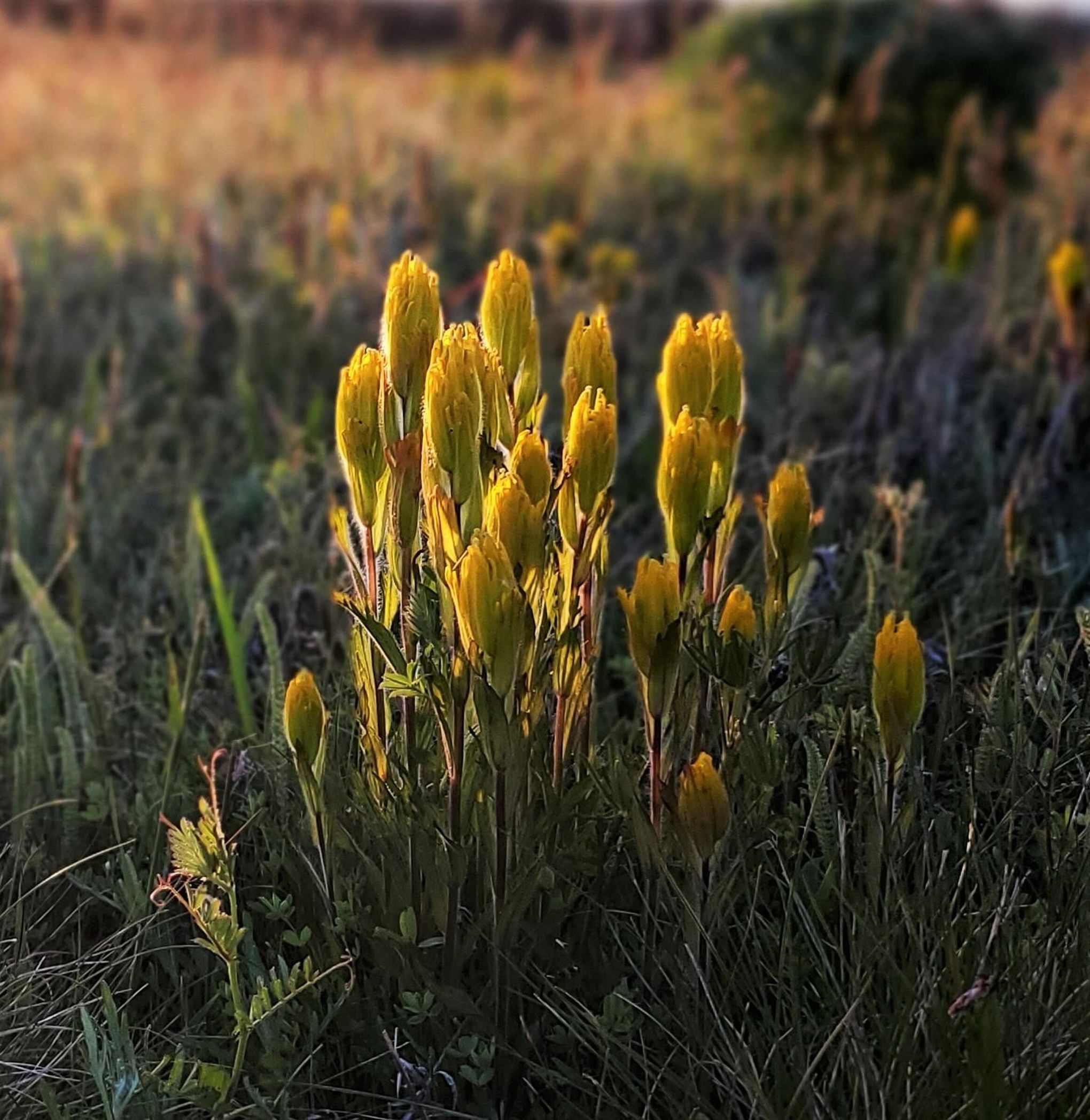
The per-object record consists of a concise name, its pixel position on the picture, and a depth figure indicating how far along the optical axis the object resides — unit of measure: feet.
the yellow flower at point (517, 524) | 2.16
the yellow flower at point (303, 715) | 2.29
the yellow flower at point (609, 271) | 4.89
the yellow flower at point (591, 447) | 2.23
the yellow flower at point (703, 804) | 2.18
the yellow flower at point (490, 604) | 2.13
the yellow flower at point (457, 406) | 2.16
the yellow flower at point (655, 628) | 2.22
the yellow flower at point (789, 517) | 2.32
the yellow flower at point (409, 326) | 2.27
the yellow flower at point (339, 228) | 5.05
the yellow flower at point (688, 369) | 2.30
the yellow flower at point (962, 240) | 5.58
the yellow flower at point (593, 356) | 2.33
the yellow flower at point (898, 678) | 2.25
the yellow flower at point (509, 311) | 2.32
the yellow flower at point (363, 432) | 2.26
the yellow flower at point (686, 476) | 2.23
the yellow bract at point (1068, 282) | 4.06
